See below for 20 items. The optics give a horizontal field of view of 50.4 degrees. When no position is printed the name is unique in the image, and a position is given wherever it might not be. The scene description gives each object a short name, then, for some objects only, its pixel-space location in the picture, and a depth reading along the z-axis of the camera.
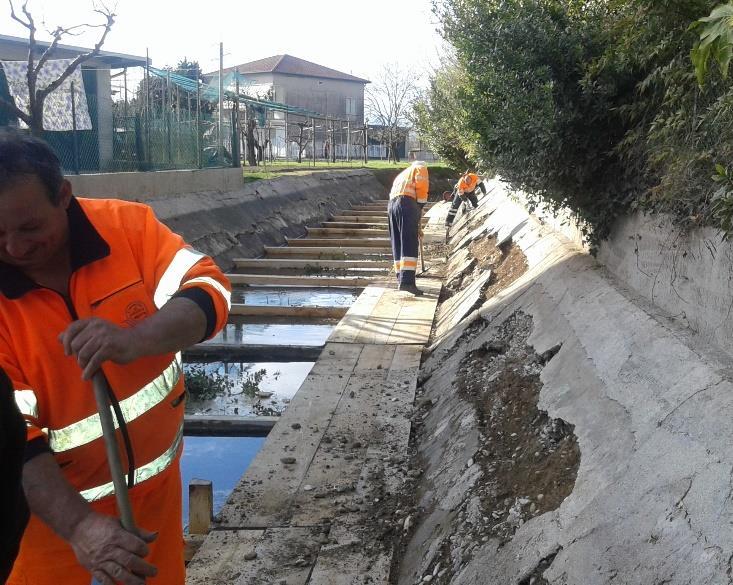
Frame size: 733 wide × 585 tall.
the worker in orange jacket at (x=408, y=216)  10.66
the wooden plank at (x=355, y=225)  22.00
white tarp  14.06
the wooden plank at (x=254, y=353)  8.60
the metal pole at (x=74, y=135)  13.40
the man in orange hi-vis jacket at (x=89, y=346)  2.11
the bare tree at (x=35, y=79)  13.22
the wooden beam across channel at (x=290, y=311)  10.56
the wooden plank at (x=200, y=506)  4.42
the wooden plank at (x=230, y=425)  6.37
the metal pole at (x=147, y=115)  16.60
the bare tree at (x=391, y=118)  51.34
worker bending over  18.73
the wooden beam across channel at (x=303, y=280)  12.66
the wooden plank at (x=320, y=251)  16.47
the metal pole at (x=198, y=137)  19.16
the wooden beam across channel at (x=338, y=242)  18.02
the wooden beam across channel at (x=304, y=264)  14.74
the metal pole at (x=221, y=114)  20.61
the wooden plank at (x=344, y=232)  20.39
